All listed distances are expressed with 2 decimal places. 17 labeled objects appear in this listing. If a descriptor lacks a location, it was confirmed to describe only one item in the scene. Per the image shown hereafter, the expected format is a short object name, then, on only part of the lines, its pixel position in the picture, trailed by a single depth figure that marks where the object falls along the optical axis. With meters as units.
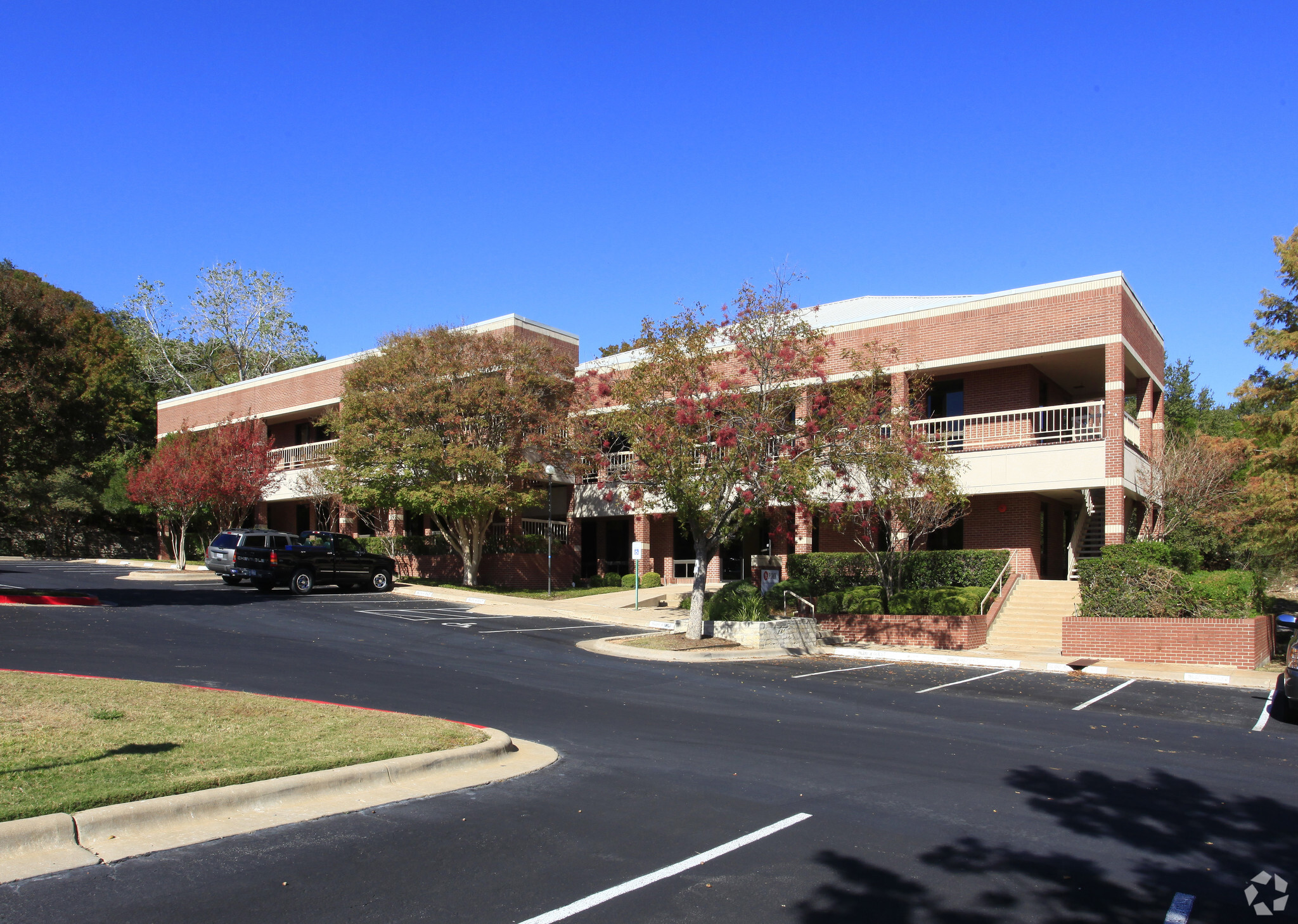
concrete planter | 20.25
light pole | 31.09
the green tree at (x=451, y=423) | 28.91
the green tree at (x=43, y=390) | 19.92
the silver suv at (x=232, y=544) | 28.41
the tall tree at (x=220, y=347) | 59.09
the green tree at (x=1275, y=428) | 21.39
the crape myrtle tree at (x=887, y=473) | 19.44
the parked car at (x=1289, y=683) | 12.09
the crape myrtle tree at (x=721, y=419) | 18.92
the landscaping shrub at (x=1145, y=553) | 19.86
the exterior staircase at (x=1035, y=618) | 22.09
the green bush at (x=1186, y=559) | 21.58
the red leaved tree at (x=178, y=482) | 36.22
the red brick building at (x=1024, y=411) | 24.56
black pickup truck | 27.81
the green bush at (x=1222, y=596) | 19.14
